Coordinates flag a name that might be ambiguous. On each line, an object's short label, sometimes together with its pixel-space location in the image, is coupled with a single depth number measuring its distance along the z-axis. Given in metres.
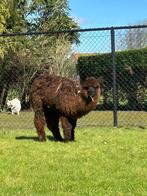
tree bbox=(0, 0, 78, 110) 19.45
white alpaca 19.37
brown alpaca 9.94
